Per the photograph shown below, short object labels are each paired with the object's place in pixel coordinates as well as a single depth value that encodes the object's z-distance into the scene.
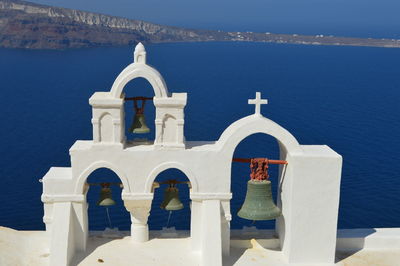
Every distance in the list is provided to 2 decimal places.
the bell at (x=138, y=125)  18.67
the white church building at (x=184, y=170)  16.92
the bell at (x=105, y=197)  18.58
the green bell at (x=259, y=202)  16.94
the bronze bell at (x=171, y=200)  18.42
